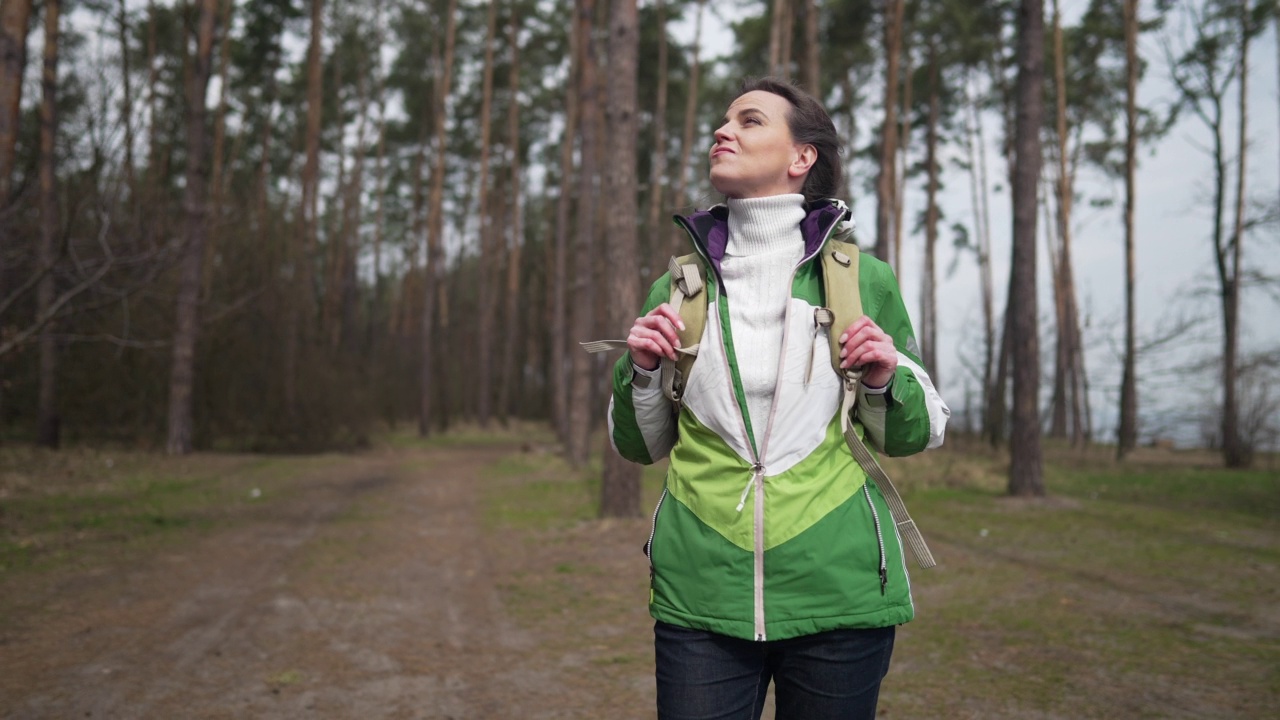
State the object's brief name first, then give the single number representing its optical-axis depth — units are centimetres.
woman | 190
